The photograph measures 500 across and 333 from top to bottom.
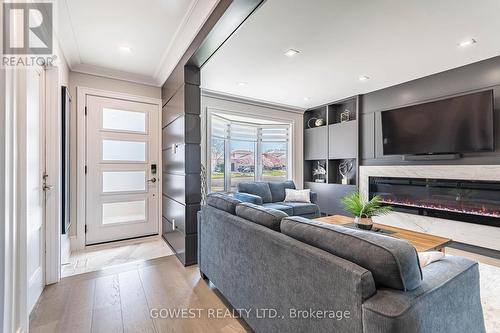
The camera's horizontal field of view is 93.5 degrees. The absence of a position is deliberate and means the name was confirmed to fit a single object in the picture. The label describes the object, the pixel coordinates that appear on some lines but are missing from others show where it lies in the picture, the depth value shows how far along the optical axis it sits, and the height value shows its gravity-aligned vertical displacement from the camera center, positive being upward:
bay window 4.69 +0.35
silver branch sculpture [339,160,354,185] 5.01 -0.04
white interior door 1.81 -0.12
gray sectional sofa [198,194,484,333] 0.87 -0.50
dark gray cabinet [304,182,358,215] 4.72 -0.59
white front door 3.35 -0.01
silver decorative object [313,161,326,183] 5.56 -0.11
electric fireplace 3.03 -0.45
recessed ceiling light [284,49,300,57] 2.79 +1.39
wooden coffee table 2.10 -0.70
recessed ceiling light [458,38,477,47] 2.57 +1.39
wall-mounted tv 3.06 +0.59
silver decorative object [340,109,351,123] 4.94 +1.09
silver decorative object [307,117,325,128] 5.44 +1.08
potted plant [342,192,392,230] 2.50 -0.47
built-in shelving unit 4.69 +0.40
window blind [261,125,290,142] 5.42 +0.80
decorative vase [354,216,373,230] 2.49 -0.59
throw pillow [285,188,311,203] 4.41 -0.54
